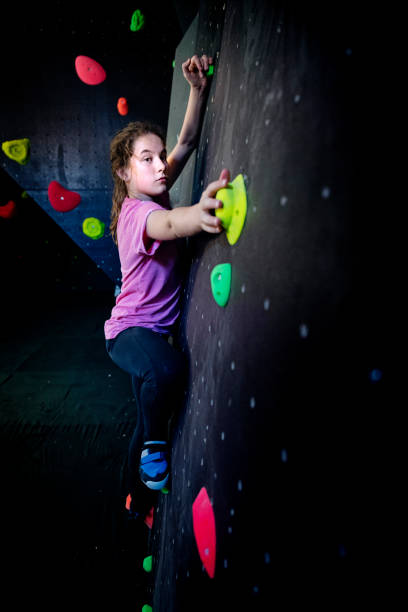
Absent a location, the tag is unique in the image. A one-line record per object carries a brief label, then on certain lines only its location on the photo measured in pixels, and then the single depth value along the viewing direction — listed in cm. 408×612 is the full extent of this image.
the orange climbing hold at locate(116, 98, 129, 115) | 350
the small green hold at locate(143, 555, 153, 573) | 112
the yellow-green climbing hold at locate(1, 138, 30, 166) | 372
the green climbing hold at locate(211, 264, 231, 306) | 55
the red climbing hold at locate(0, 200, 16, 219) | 405
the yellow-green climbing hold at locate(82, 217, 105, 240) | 416
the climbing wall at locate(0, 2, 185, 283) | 320
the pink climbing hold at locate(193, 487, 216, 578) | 53
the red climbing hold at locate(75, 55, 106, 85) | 325
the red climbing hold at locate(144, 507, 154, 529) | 129
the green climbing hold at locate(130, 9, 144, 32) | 265
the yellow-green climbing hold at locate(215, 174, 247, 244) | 50
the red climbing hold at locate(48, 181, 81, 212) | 375
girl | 91
